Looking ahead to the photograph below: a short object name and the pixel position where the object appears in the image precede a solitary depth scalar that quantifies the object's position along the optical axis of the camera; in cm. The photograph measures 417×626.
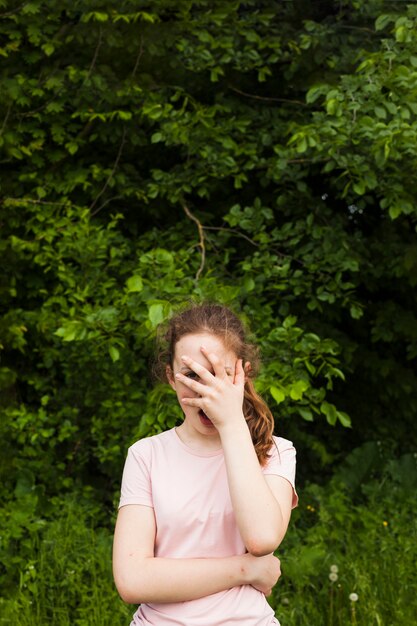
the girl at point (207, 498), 182
